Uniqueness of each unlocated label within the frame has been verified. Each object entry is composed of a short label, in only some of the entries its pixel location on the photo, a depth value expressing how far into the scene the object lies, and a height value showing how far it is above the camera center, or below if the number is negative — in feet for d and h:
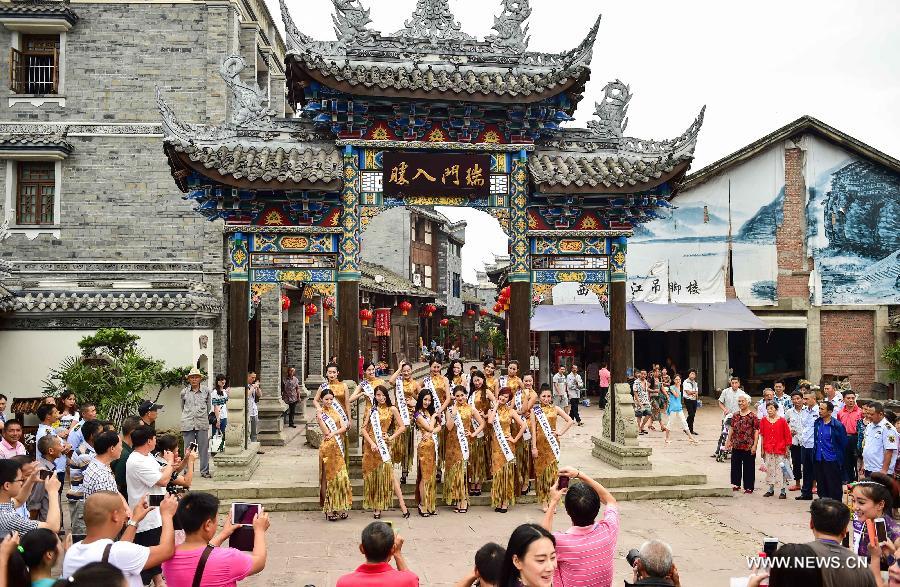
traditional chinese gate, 35.50 +7.81
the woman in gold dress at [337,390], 32.43 -3.55
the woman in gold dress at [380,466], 31.40 -6.79
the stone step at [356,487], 32.94 -8.33
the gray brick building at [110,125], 55.88 +14.81
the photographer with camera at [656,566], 12.11 -4.34
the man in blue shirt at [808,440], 35.12 -6.23
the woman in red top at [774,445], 35.78 -6.64
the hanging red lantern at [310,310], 68.39 +0.32
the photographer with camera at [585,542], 13.79 -4.48
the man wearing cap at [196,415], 35.86 -5.12
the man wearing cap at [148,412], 27.22 -3.80
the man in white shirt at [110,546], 12.71 -4.22
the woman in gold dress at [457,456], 32.37 -6.50
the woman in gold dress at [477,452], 34.01 -6.68
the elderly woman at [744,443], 36.06 -6.63
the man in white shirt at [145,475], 18.85 -4.40
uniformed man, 29.89 -5.52
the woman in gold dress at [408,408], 33.50 -4.47
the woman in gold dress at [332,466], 30.71 -6.64
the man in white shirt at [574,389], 63.00 -6.85
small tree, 42.65 -3.75
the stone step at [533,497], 32.55 -8.78
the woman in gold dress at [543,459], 33.19 -6.85
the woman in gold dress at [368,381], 32.96 -3.26
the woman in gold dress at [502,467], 32.65 -7.08
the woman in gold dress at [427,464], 31.53 -6.70
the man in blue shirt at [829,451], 33.09 -6.43
